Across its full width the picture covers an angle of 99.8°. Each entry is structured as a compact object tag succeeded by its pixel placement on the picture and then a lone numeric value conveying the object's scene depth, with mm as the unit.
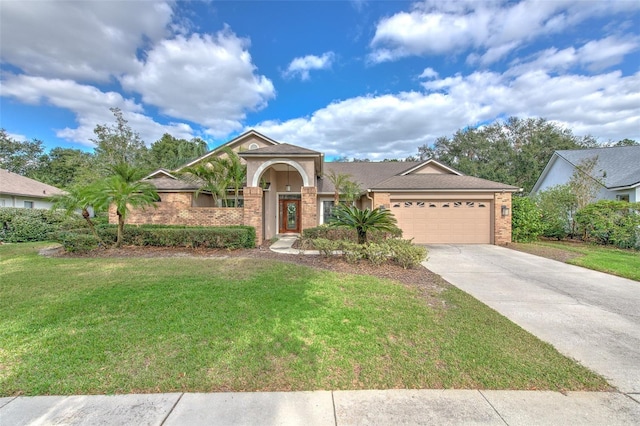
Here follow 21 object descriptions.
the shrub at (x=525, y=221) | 13359
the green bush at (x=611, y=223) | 11367
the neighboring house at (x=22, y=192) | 17047
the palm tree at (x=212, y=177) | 13125
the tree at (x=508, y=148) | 28188
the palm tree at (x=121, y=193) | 9344
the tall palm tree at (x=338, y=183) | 14880
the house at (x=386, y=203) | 12094
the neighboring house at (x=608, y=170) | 14430
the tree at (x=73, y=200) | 9188
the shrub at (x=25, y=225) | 13758
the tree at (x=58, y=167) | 32975
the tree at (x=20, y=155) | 32656
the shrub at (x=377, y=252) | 7652
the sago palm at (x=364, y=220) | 8234
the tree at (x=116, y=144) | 27112
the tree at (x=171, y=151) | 34225
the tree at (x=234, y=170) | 12836
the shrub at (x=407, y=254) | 7418
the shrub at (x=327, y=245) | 8383
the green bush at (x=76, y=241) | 9391
